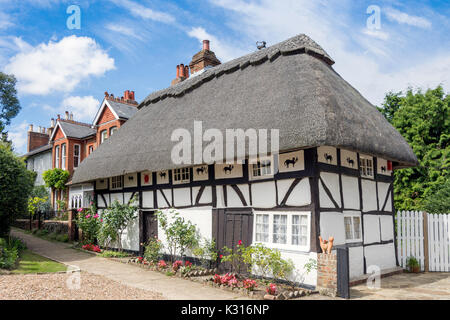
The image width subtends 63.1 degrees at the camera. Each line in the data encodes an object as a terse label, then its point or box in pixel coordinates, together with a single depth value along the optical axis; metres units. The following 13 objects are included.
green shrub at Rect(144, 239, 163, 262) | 11.68
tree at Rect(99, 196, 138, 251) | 13.28
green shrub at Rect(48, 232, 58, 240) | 17.42
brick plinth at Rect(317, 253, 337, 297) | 7.80
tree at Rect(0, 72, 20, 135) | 32.81
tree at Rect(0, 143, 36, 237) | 12.08
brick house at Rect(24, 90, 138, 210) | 21.06
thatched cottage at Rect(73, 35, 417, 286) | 8.57
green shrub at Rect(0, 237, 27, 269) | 9.58
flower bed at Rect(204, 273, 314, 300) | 7.68
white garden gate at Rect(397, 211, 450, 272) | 11.32
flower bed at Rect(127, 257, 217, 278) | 9.96
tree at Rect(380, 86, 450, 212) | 17.81
